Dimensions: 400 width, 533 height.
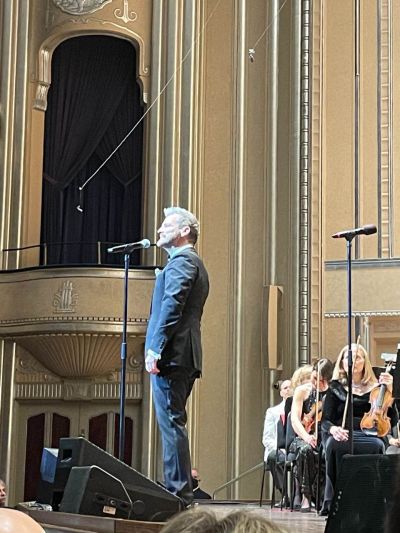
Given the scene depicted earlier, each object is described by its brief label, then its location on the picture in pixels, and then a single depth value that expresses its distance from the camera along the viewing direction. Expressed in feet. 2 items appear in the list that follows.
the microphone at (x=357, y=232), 22.66
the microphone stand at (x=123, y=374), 24.77
